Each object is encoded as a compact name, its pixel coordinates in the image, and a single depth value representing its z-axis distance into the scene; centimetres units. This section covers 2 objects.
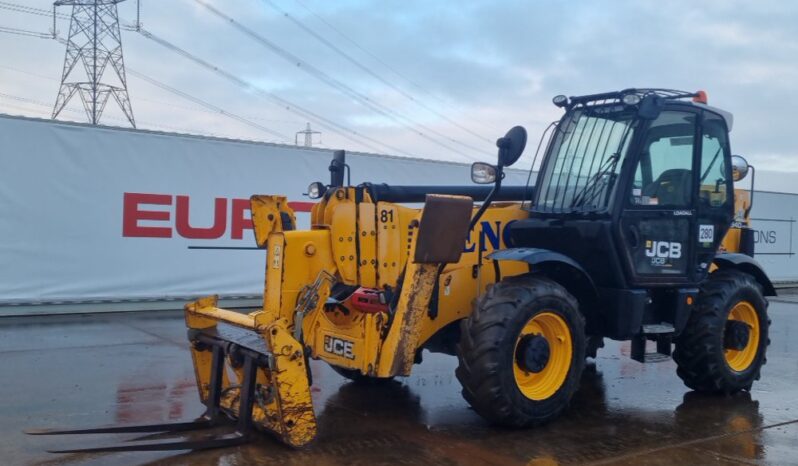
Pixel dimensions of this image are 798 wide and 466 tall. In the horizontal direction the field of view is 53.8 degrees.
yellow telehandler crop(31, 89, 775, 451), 527
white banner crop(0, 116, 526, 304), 1073
